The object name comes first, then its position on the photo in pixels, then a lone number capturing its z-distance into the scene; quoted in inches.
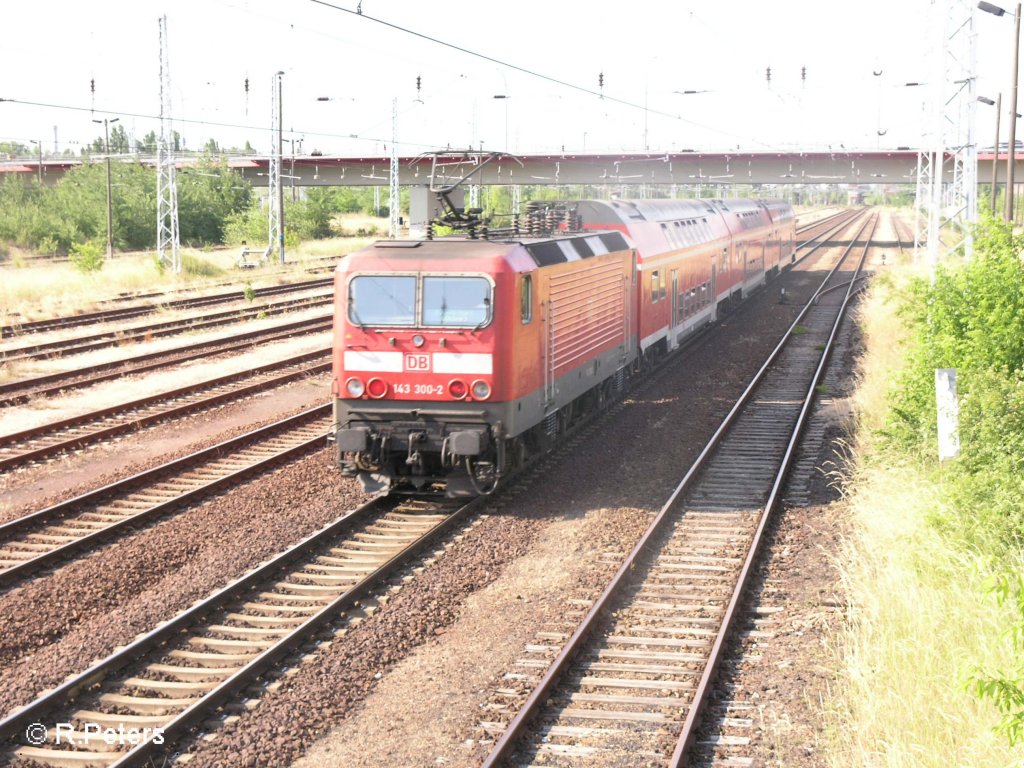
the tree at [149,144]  4598.9
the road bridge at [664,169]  2748.5
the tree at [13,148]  5579.7
